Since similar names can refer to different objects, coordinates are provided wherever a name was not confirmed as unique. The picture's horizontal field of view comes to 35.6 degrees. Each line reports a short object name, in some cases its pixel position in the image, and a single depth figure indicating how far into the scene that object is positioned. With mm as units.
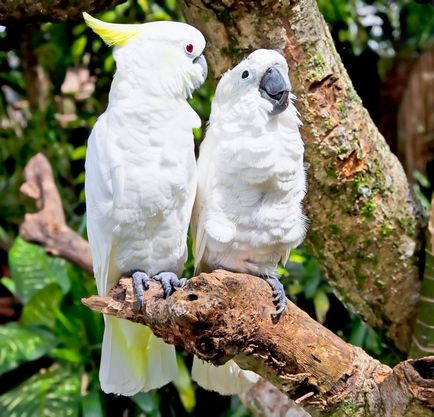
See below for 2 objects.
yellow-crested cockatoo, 1263
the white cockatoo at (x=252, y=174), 1280
